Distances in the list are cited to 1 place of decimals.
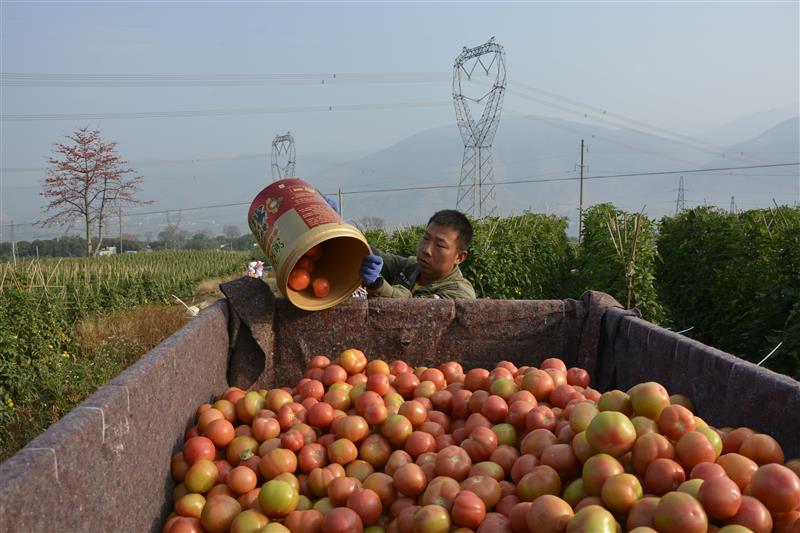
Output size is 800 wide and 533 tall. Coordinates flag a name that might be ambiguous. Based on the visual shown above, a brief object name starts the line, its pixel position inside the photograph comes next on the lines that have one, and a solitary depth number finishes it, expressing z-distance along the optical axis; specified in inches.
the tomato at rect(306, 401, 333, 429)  107.7
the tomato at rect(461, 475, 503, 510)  79.4
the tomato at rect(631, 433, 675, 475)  74.2
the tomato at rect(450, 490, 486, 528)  74.5
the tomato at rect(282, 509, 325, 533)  82.9
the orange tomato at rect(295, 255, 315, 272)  128.6
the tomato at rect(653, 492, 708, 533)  60.4
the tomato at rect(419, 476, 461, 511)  78.8
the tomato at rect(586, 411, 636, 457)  74.6
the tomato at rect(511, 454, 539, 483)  84.0
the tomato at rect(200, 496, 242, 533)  85.3
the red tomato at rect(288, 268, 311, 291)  123.8
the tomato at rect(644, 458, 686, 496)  70.7
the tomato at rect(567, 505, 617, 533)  60.9
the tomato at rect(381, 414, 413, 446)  100.7
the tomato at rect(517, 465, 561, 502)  77.5
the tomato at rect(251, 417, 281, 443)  104.5
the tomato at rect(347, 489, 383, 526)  83.4
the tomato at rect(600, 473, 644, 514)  67.9
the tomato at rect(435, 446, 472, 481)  87.4
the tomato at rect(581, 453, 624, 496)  72.4
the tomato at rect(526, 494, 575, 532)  65.6
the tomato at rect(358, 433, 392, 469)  100.4
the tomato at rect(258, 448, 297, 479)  95.1
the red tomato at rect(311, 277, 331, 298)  129.0
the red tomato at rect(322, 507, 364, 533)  79.4
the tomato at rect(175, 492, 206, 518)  87.2
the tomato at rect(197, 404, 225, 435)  103.0
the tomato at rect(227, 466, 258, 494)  92.5
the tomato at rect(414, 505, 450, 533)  73.8
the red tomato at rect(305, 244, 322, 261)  132.4
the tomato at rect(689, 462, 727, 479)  68.6
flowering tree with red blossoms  1478.8
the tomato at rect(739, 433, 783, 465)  72.1
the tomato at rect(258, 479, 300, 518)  85.4
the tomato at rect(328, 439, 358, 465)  98.4
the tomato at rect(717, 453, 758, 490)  70.2
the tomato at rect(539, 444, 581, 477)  80.4
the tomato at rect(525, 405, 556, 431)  93.2
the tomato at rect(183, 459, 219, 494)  92.0
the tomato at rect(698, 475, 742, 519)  62.5
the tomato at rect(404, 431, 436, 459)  97.7
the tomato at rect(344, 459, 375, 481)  95.9
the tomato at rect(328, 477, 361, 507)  88.7
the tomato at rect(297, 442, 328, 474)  98.4
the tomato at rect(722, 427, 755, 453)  77.4
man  152.0
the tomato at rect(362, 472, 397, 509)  88.6
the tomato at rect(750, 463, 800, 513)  63.6
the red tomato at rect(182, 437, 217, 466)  96.2
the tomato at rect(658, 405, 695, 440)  77.9
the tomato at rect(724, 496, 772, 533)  61.6
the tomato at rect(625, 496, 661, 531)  64.3
